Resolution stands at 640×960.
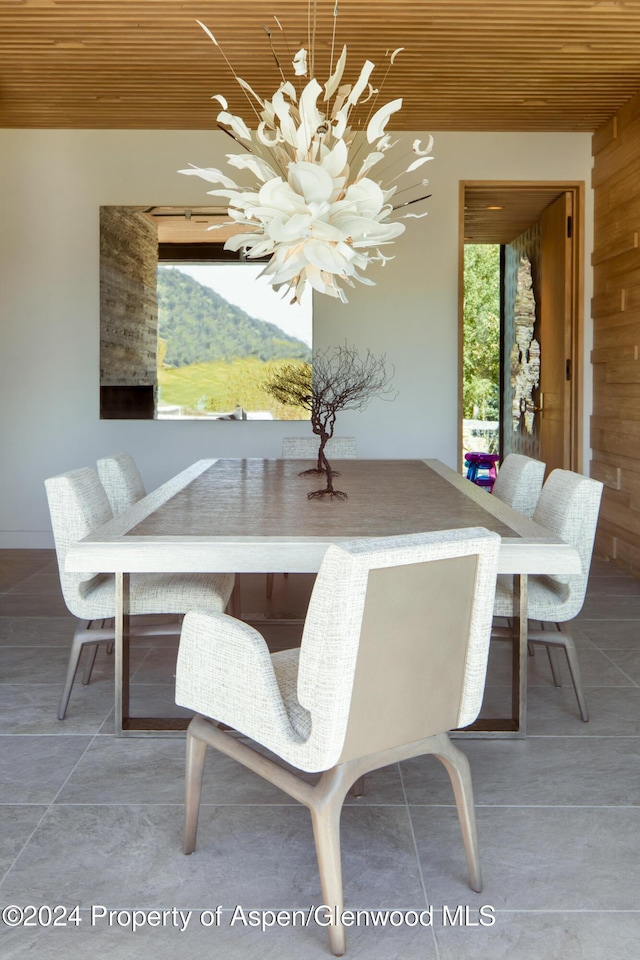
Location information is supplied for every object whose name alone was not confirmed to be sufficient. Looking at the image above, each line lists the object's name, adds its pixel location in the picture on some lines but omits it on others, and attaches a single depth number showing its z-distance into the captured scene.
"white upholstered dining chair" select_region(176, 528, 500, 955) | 1.59
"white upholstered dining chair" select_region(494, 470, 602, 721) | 2.74
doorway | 6.02
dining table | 2.25
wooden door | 6.11
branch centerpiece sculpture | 5.98
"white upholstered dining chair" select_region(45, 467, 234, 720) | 2.74
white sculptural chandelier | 2.30
